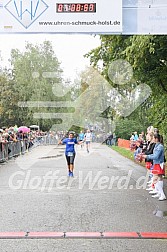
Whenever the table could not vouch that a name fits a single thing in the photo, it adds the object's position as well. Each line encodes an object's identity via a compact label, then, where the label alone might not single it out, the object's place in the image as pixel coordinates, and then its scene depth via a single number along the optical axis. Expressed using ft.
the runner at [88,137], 104.47
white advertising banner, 30.96
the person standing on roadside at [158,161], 37.08
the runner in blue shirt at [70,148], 51.88
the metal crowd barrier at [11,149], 72.13
